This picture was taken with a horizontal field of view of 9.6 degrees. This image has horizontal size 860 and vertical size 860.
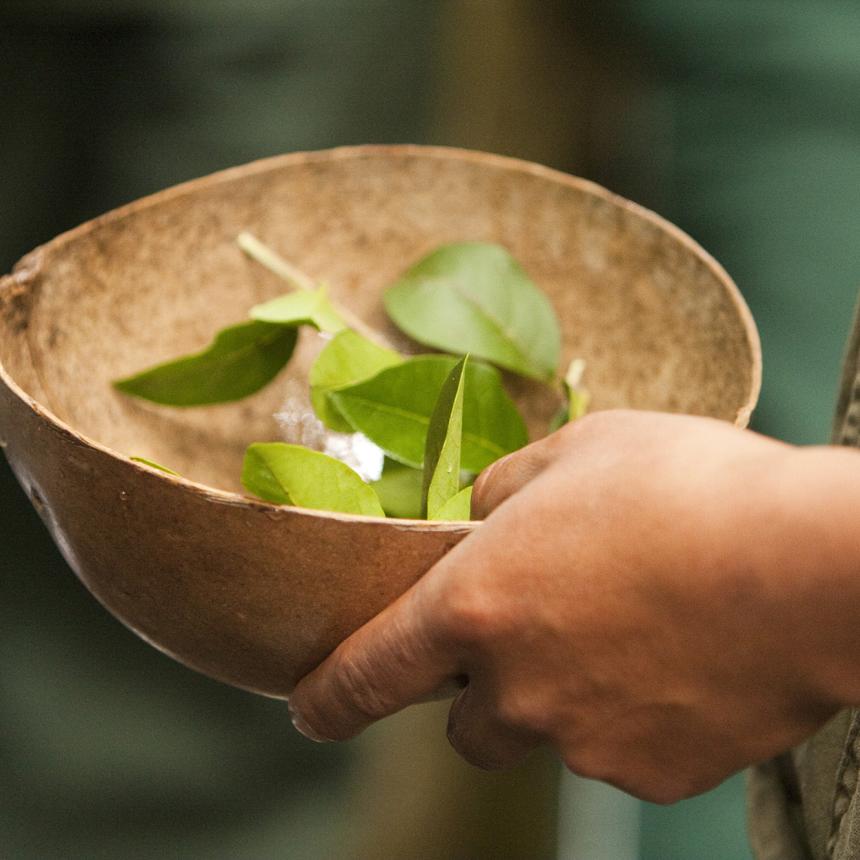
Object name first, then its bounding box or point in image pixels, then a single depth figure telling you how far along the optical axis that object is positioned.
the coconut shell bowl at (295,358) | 1.28
